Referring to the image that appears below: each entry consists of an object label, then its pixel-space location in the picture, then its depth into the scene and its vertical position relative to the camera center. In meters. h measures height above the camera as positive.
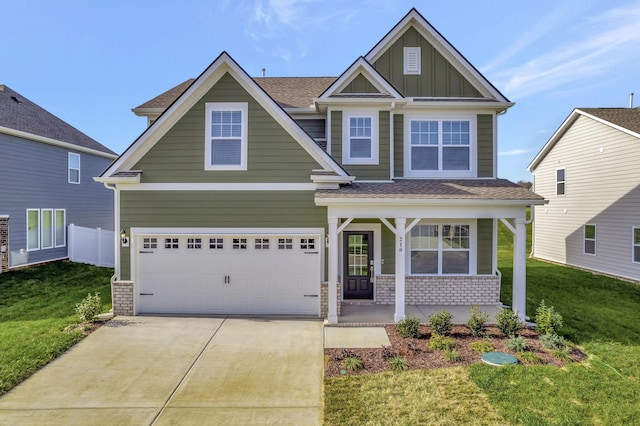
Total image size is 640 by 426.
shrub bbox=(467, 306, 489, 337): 7.79 -2.67
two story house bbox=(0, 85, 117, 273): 14.00 +1.25
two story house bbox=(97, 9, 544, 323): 8.85 +0.00
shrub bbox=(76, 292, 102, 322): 8.62 -2.62
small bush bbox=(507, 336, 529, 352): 6.85 -2.75
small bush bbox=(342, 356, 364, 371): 6.15 -2.86
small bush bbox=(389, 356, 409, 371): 6.12 -2.85
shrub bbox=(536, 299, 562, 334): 7.73 -2.57
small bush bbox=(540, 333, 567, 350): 7.01 -2.76
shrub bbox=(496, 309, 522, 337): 7.80 -2.63
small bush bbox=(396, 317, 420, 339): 7.70 -2.72
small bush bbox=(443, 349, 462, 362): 6.43 -2.82
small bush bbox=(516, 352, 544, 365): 6.39 -2.85
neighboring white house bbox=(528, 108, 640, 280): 13.92 +1.01
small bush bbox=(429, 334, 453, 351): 7.01 -2.81
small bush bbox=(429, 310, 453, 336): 7.84 -2.66
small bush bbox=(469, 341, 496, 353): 6.90 -2.84
